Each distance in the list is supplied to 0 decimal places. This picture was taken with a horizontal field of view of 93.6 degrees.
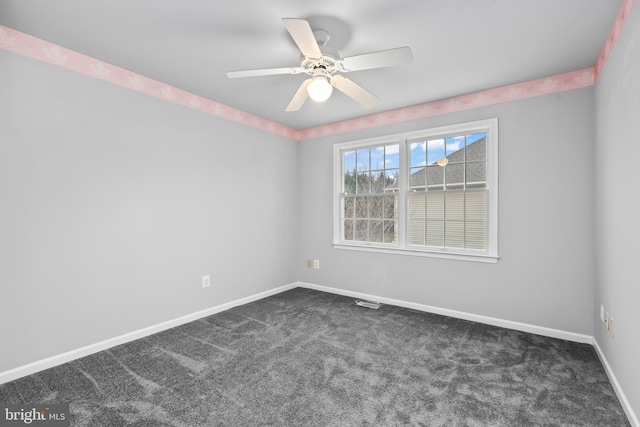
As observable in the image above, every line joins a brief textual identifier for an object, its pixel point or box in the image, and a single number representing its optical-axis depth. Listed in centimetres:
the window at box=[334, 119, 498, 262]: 331
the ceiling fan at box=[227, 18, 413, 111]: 173
